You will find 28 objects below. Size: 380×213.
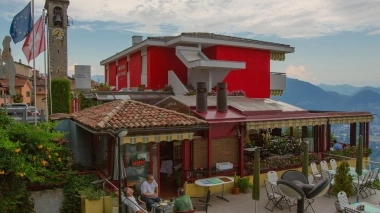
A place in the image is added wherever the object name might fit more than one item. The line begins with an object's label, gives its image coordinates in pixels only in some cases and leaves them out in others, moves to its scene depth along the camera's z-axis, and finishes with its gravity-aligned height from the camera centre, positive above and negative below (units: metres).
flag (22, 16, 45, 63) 16.56 +2.54
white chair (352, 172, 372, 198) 14.02 -3.92
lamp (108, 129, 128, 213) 8.82 -1.16
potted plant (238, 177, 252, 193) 14.20 -4.06
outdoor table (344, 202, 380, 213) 10.80 -4.02
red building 21.38 +2.06
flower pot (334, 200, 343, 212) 12.10 -4.31
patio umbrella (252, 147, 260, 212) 10.13 -2.80
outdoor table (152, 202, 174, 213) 9.99 -3.60
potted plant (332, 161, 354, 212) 13.12 -3.63
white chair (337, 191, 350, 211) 11.58 -3.91
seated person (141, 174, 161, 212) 10.78 -3.43
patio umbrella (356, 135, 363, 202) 12.92 -2.72
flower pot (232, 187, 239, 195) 14.01 -4.27
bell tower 45.19 +8.18
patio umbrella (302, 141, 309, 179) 11.54 -2.54
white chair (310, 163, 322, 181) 16.03 -3.96
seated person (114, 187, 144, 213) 9.46 -3.33
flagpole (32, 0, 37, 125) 16.21 +1.52
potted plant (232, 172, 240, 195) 14.02 -4.16
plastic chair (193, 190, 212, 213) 10.90 -3.98
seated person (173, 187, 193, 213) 9.83 -3.43
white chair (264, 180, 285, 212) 12.18 -4.00
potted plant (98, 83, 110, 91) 22.75 +0.26
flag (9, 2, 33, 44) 15.84 +3.34
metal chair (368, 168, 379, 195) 14.52 -3.94
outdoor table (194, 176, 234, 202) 12.75 -3.64
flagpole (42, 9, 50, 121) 16.82 +3.85
